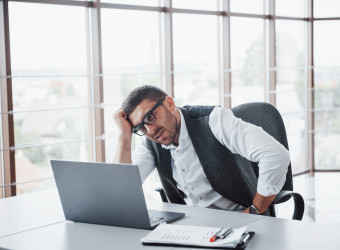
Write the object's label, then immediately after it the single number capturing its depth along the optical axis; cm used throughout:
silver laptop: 174
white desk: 156
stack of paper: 152
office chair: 245
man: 217
